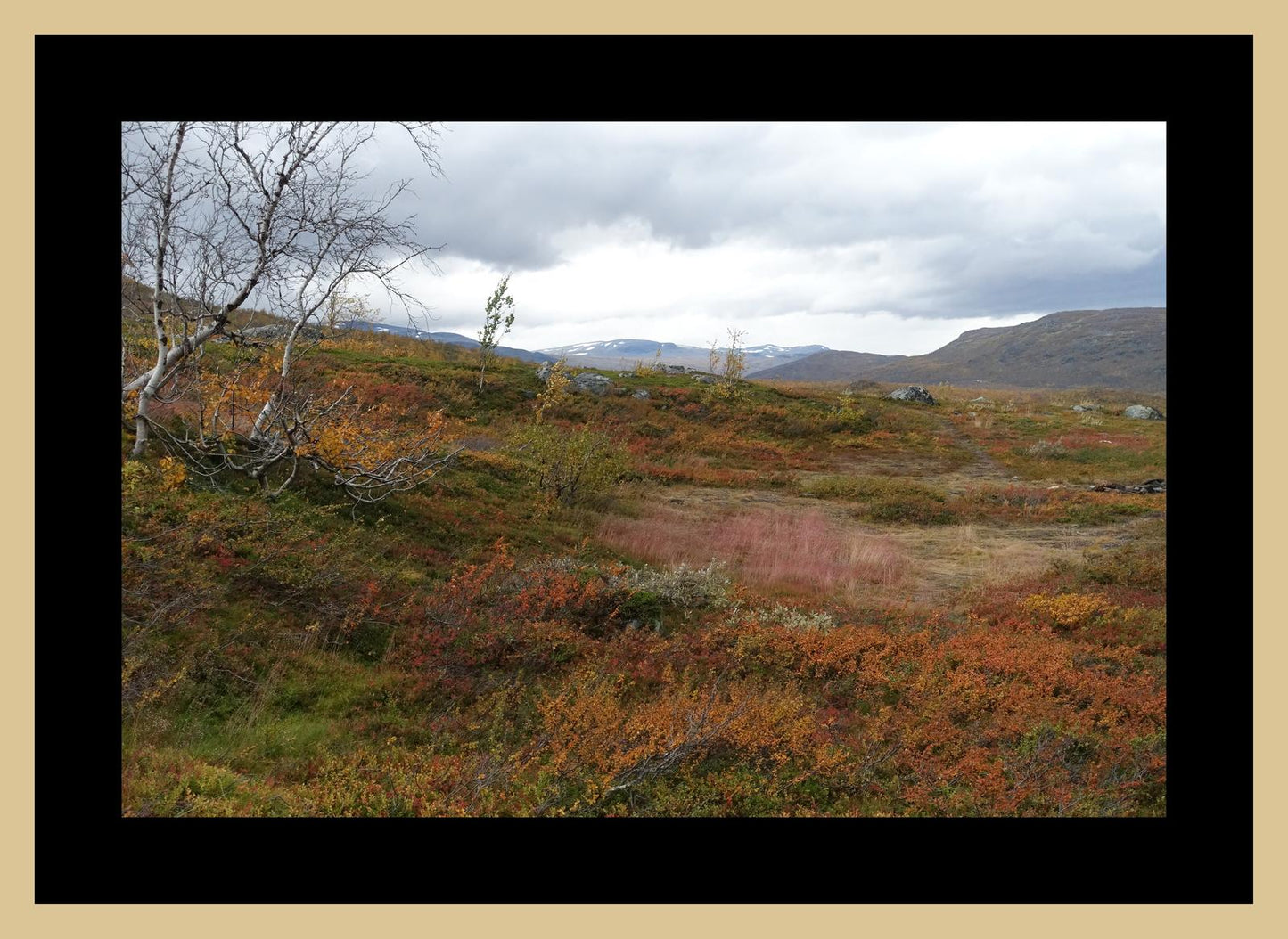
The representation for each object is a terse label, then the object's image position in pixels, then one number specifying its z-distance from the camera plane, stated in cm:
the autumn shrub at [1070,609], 862
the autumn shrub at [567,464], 1489
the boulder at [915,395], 4750
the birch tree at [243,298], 748
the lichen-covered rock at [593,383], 3522
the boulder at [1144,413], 4141
